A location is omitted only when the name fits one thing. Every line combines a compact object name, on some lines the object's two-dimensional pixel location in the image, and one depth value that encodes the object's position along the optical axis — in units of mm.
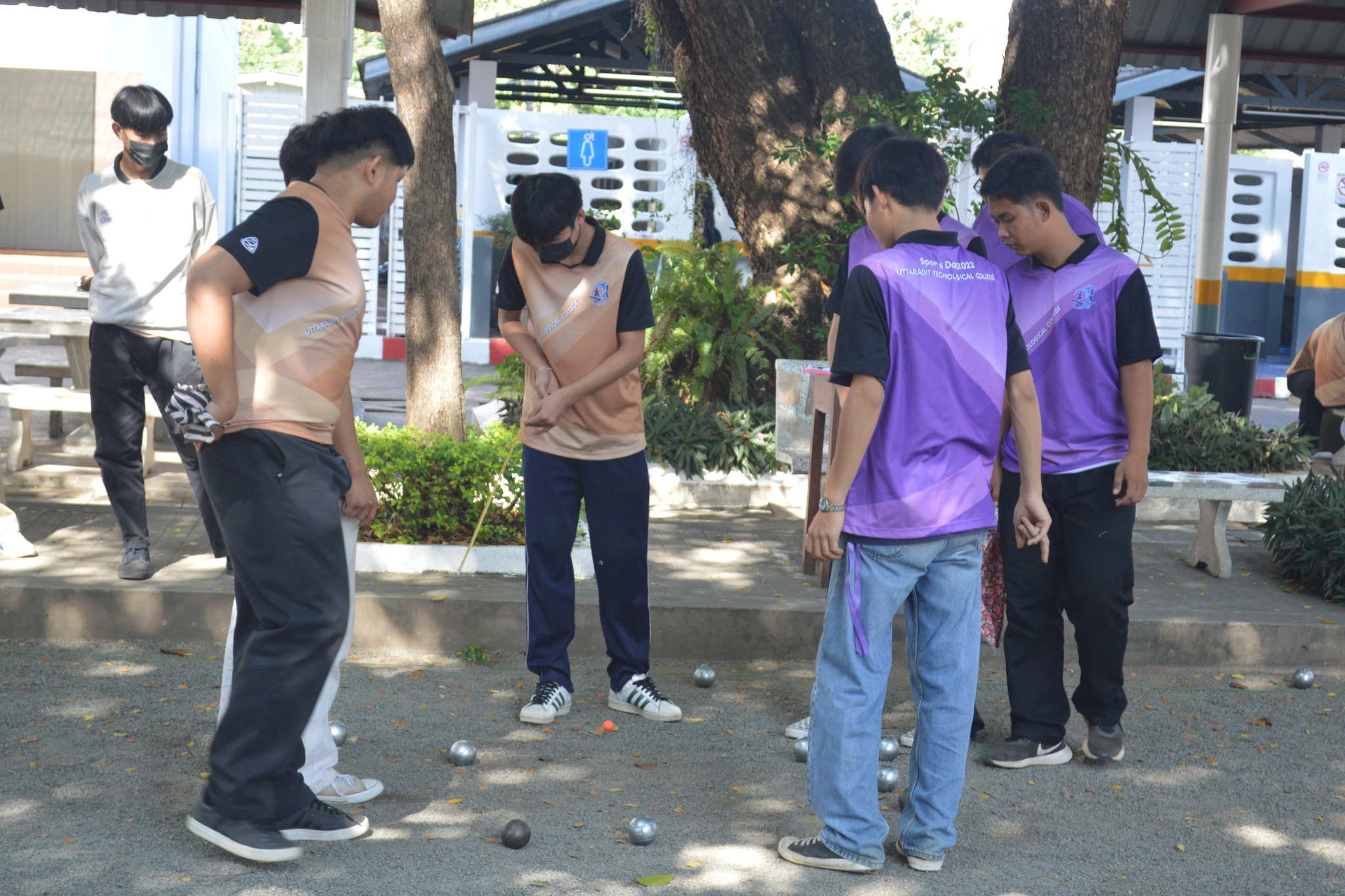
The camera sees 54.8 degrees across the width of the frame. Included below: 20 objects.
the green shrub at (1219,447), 8508
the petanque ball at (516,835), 3598
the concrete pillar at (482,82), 16969
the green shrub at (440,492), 6168
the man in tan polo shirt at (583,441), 4652
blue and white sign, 15133
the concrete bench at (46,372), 9276
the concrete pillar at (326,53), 8219
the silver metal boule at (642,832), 3654
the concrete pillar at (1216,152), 11305
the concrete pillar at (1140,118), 18516
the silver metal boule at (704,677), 5223
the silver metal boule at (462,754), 4238
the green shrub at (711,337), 9062
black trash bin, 10047
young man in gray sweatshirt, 5551
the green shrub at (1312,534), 6340
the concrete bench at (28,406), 7355
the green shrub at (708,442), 8305
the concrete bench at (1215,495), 6699
